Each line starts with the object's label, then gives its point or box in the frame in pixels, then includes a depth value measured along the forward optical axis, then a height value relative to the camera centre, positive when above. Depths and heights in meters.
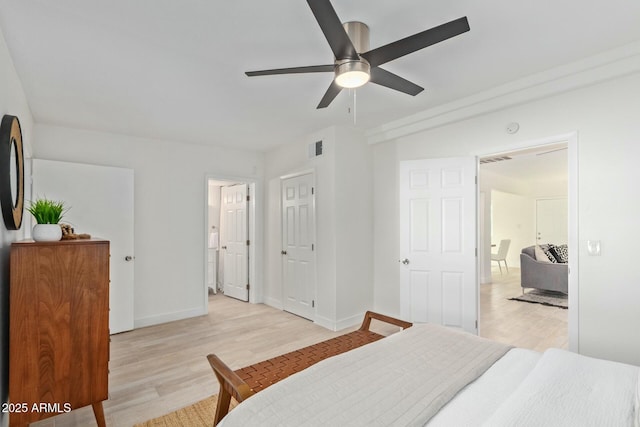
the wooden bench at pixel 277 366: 1.57 -0.92
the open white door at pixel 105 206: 3.47 +0.15
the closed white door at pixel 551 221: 8.13 -0.05
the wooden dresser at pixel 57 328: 1.75 -0.64
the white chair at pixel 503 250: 7.91 -0.78
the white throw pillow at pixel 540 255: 5.81 -0.68
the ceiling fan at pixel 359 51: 1.39 +0.86
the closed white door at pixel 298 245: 4.22 -0.36
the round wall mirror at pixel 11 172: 1.86 +0.30
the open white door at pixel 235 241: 5.25 -0.40
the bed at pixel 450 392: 1.12 -0.71
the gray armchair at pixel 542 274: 5.36 -0.97
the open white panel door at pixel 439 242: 3.23 -0.24
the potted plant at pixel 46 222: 1.92 -0.02
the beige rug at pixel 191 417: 2.03 -1.32
